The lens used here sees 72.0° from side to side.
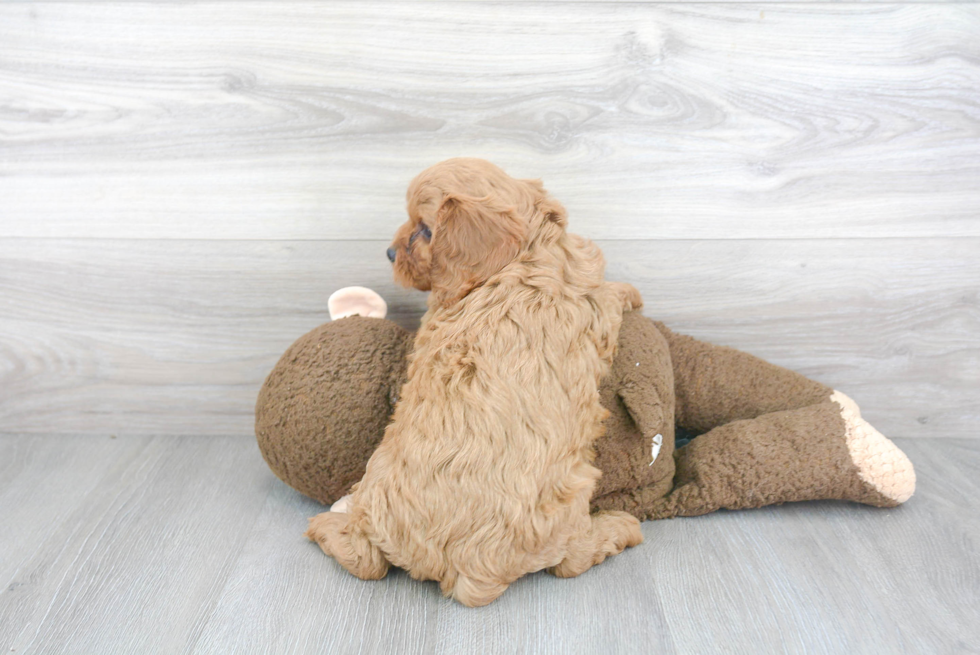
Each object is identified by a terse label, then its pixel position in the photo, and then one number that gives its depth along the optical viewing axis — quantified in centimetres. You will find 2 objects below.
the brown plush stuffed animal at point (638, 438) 110
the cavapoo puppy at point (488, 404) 92
